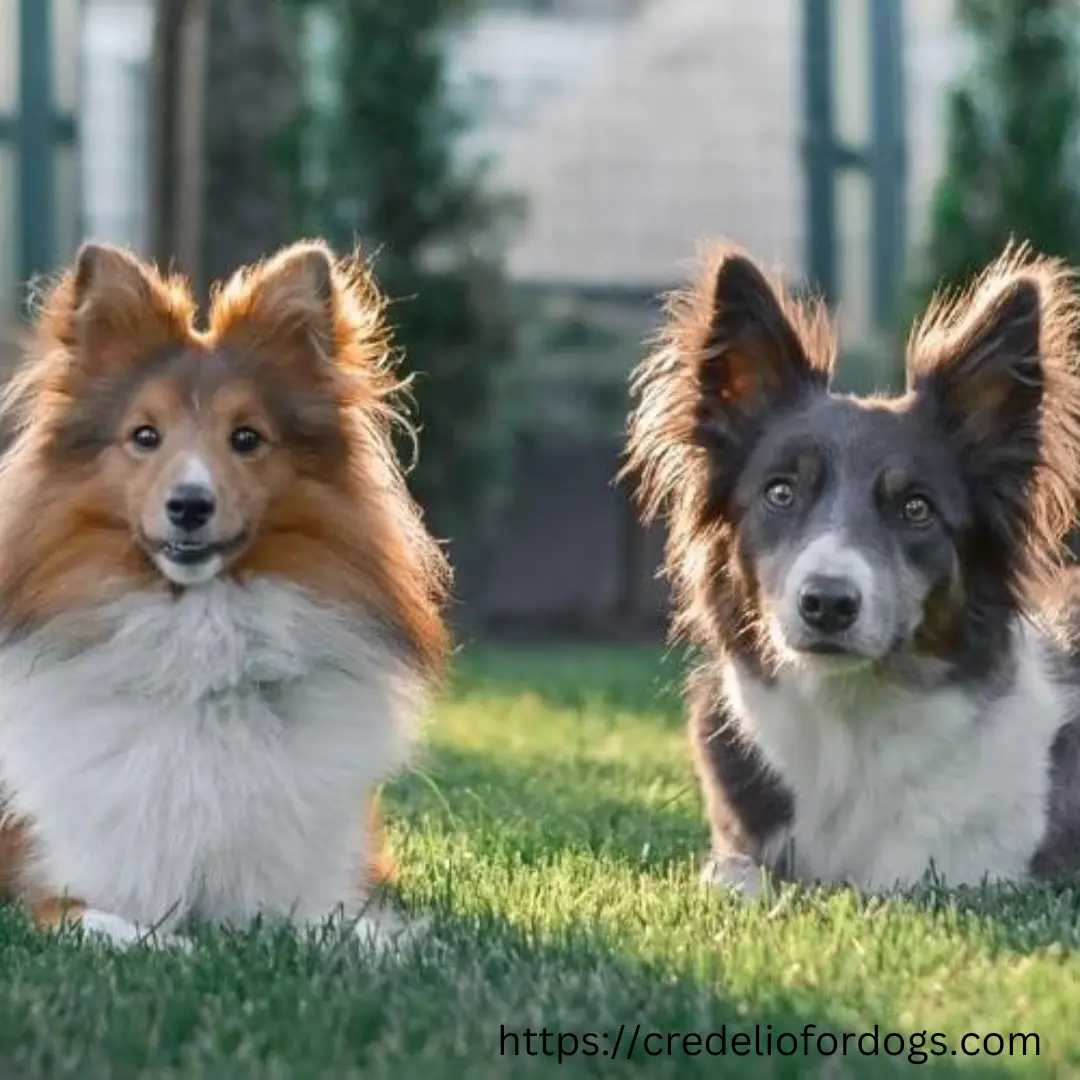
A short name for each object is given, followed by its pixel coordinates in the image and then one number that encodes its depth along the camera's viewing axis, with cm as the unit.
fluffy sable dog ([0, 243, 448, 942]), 476
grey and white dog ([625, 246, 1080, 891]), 522
